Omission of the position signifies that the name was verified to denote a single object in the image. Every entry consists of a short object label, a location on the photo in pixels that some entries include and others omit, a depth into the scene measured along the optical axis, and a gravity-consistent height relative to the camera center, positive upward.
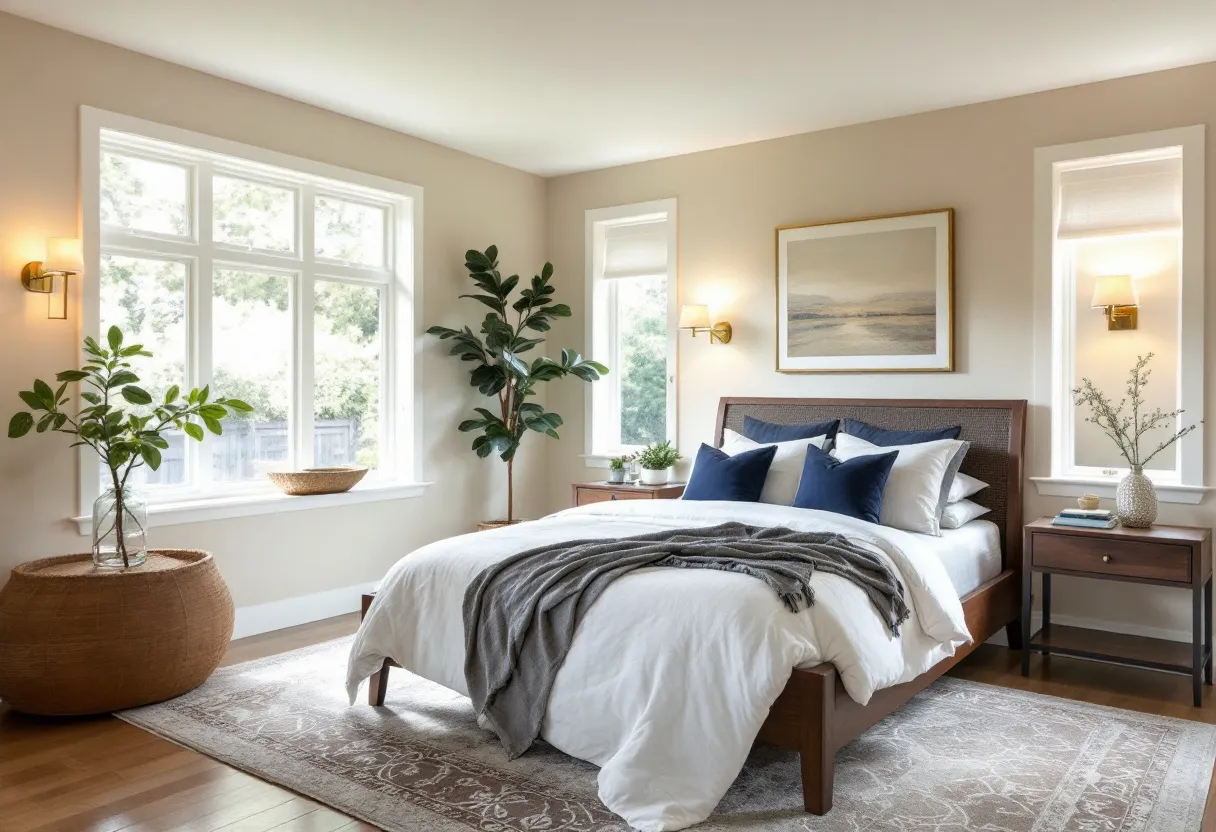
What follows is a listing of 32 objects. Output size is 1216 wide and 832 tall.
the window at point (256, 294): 4.37 +0.57
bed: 2.71 -0.76
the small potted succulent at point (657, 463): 5.69 -0.32
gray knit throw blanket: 3.04 -0.60
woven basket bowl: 4.88 -0.38
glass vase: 3.76 -0.49
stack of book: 4.07 -0.47
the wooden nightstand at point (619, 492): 5.54 -0.49
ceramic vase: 4.06 -0.39
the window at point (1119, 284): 4.30 +0.60
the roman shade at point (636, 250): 6.08 +1.02
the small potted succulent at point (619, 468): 5.79 -0.36
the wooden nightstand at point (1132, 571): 3.80 -0.66
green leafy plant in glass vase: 3.71 -0.08
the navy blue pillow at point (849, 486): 4.12 -0.34
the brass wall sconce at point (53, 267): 3.85 +0.56
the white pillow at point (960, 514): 4.31 -0.48
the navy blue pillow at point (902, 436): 4.74 -0.13
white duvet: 2.66 -0.76
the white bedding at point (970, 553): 3.95 -0.62
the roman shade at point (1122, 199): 4.42 +1.00
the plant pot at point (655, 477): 5.70 -0.41
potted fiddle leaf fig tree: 5.75 +0.28
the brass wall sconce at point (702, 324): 5.64 +0.50
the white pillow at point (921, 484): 4.15 -0.33
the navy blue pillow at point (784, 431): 5.08 -0.12
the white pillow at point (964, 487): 4.47 -0.37
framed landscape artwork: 4.98 +0.62
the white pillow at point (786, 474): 4.55 -0.31
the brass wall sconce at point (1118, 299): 4.46 +0.52
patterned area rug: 2.71 -1.15
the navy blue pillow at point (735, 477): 4.56 -0.33
